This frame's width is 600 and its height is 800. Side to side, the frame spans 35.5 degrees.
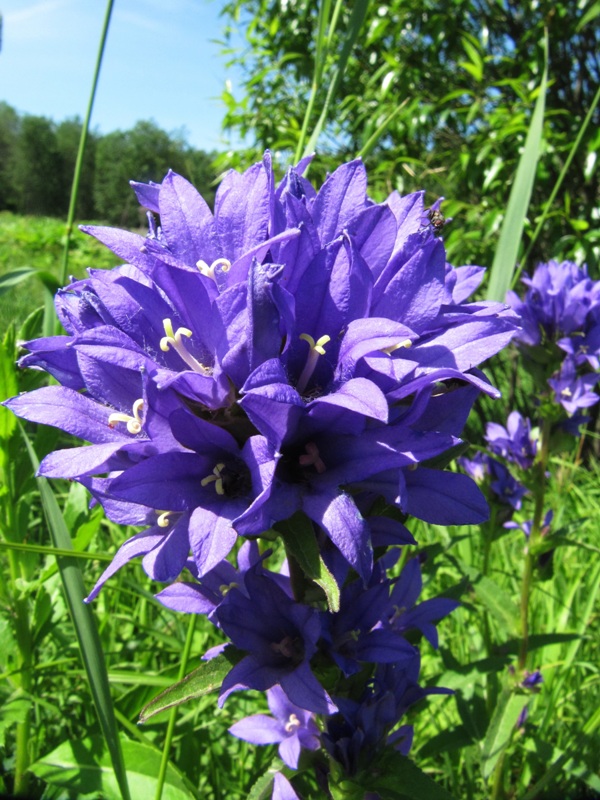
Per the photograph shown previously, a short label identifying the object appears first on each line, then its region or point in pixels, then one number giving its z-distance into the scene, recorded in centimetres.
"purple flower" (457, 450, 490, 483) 30
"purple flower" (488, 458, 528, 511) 29
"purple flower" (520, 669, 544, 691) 22
